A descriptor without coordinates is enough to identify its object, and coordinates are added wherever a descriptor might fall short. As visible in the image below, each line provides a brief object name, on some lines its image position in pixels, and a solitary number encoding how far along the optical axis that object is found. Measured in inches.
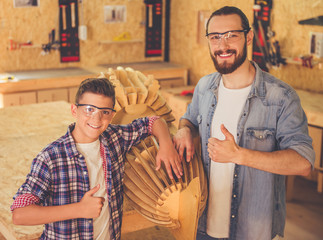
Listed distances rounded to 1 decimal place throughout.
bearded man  73.9
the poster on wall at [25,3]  222.4
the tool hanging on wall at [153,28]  258.5
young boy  62.2
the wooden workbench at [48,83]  203.3
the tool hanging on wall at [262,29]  195.3
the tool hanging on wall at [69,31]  233.1
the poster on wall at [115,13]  247.9
